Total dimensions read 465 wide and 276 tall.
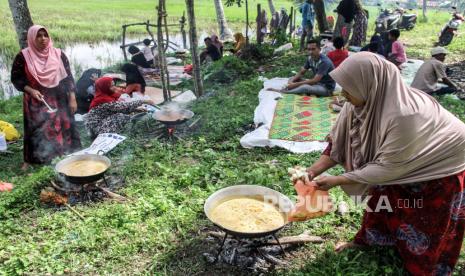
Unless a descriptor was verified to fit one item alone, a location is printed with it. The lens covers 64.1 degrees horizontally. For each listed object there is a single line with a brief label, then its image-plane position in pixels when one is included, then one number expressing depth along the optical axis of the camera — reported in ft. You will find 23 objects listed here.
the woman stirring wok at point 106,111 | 18.17
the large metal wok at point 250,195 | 9.41
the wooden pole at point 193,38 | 22.18
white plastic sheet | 16.31
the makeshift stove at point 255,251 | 9.49
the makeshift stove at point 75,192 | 12.64
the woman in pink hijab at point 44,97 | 14.87
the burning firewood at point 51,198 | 12.57
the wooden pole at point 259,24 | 37.31
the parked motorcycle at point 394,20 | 45.42
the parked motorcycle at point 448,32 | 39.42
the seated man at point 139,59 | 32.78
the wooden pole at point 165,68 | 21.00
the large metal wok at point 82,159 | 11.77
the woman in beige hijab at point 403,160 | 7.03
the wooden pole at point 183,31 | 36.77
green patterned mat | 17.49
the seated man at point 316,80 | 22.70
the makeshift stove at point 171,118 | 17.34
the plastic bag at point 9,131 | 18.97
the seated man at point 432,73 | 21.04
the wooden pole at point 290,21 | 44.39
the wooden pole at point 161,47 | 20.31
